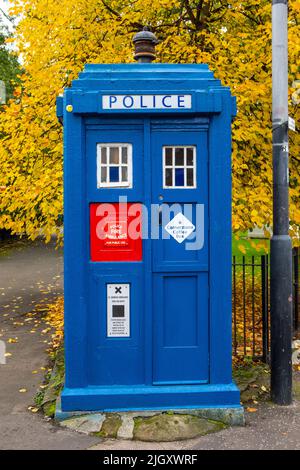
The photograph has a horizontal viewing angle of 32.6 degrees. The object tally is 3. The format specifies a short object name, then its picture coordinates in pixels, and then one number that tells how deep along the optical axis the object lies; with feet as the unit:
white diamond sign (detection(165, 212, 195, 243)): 14.61
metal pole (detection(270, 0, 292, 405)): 15.78
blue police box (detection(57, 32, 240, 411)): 14.35
